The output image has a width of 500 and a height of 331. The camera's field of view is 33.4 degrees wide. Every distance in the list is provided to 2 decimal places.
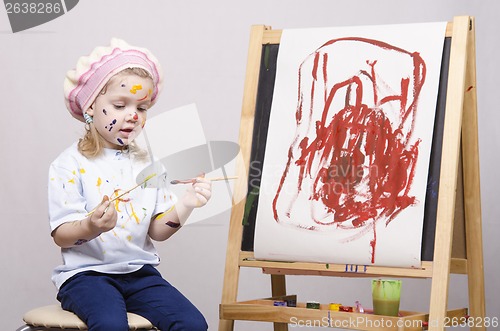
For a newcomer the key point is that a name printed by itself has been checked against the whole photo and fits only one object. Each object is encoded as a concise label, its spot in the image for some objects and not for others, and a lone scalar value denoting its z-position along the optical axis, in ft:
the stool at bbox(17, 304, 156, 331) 6.21
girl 6.55
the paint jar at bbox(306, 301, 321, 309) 7.31
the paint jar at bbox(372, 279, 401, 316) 7.02
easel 6.79
